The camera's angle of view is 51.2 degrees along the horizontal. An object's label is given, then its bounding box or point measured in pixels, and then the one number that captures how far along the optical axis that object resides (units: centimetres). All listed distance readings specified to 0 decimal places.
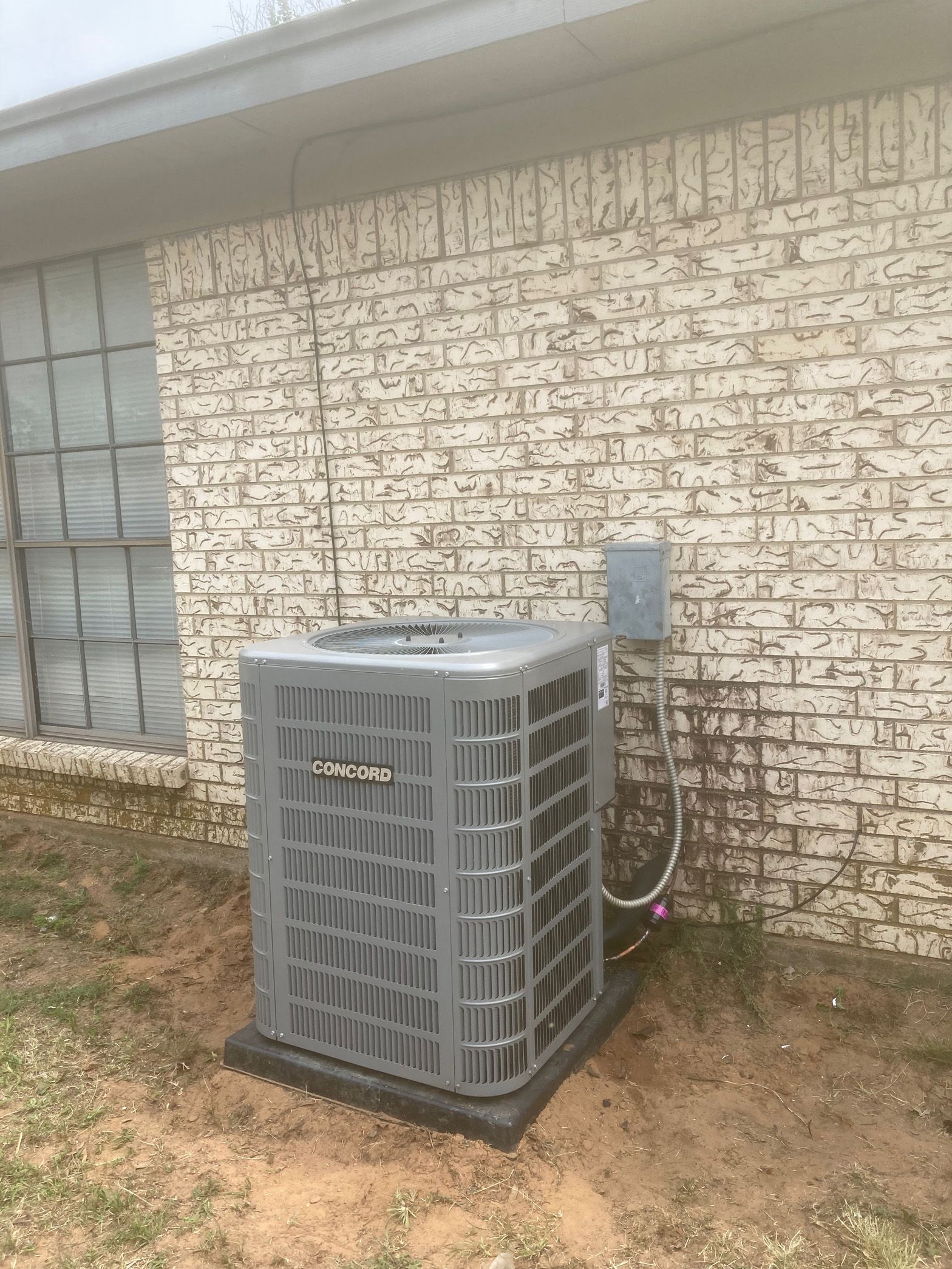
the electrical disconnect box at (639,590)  347
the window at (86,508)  496
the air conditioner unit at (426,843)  266
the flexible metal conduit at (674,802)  347
